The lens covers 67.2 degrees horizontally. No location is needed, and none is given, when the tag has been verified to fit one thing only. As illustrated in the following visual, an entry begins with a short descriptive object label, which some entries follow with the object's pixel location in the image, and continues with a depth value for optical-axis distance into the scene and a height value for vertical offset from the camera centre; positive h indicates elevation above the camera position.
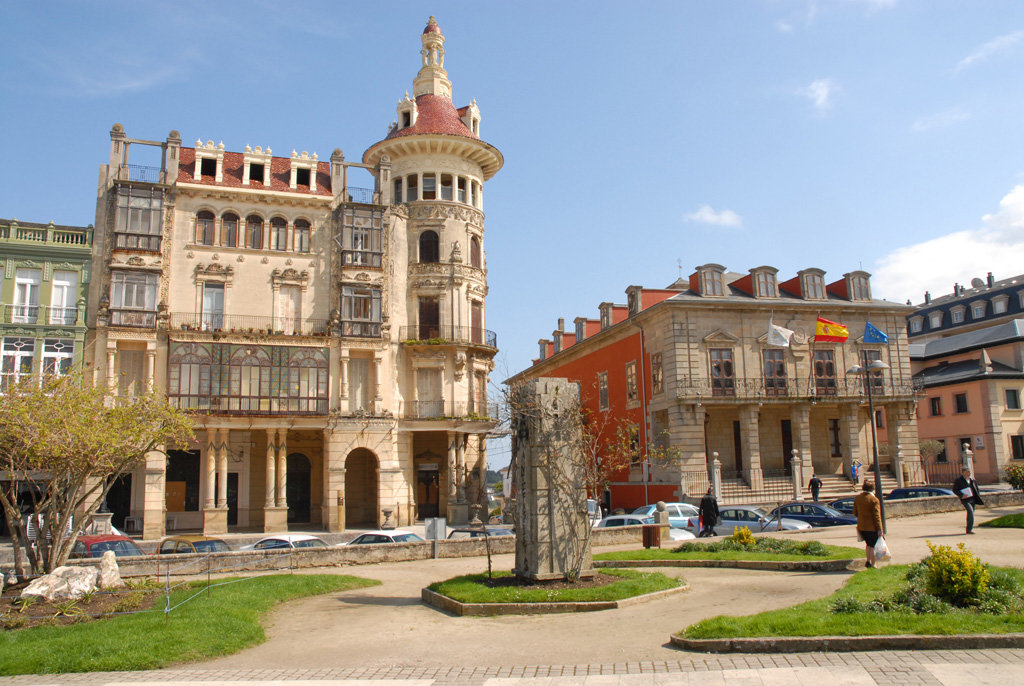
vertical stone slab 14.91 -0.82
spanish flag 40.72 +5.46
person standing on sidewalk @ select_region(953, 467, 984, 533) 21.36 -1.63
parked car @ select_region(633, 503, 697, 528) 29.12 -2.84
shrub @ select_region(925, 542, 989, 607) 10.73 -2.03
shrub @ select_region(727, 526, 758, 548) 19.53 -2.54
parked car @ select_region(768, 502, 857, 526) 26.94 -2.77
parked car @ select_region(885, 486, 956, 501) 31.33 -2.42
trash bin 22.50 -2.76
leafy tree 17.25 +0.22
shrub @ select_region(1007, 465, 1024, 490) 33.22 -2.00
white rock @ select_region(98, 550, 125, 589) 15.95 -2.44
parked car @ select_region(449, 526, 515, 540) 25.52 -2.93
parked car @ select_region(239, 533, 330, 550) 23.05 -2.75
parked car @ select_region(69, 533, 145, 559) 21.12 -2.51
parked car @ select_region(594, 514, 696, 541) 26.67 -2.84
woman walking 15.22 -1.64
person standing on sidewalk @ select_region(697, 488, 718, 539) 25.56 -2.44
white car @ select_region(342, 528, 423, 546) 24.08 -2.78
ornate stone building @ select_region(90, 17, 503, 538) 36.50 +6.38
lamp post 22.80 +1.98
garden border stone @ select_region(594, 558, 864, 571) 15.92 -2.80
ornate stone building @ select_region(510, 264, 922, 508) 40.91 +3.01
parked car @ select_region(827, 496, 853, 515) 30.05 -2.79
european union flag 31.42 +4.04
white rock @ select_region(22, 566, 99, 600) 14.59 -2.42
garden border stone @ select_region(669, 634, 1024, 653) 9.19 -2.54
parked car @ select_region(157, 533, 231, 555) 22.06 -2.66
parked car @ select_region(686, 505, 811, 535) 26.62 -2.95
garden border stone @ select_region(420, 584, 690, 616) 13.18 -2.79
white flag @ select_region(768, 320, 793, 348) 39.72 +5.17
